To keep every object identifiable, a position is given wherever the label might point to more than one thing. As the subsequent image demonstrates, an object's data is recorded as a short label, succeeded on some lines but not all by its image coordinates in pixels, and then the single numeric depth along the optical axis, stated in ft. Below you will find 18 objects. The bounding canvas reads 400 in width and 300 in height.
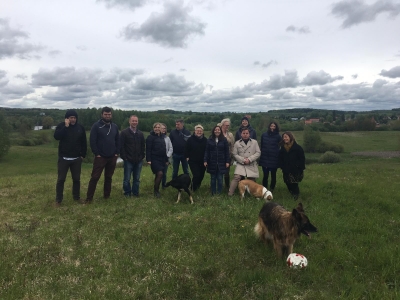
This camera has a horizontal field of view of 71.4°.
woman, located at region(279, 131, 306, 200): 29.68
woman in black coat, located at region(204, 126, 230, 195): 30.81
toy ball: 15.99
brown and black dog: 15.93
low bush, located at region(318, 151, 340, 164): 160.25
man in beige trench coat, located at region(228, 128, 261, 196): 31.01
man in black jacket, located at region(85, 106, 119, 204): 28.81
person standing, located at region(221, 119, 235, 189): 32.25
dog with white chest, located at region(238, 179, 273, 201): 28.87
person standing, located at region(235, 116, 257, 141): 32.24
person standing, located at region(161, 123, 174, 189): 32.35
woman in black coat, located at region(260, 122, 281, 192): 31.14
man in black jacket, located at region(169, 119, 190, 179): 34.40
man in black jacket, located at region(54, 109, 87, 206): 28.22
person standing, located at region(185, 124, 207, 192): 31.68
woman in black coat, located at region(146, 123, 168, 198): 31.63
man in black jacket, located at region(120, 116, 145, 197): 30.58
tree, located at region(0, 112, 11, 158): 182.99
